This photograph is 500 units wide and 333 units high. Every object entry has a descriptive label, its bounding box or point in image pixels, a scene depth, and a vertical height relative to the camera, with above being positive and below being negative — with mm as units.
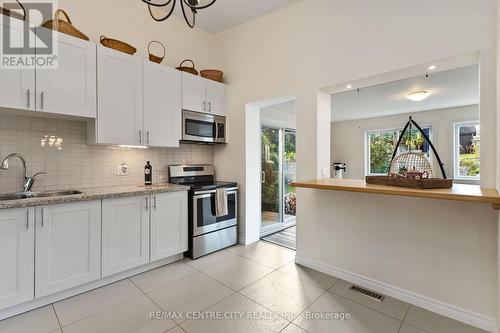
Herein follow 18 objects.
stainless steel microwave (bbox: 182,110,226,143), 3211 +564
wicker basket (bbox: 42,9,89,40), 2137 +1300
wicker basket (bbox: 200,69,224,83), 3516 +1395
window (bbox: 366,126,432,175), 6617 +549
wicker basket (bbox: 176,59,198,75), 3250 +1358
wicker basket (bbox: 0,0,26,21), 1913 +1281
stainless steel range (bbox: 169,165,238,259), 3021 -618
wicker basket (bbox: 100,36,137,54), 2507 +1324
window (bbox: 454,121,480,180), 5430 +379
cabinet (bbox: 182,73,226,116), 3199 +1035
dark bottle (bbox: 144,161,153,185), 3090 -111
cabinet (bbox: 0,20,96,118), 1953 +742
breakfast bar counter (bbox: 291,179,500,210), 1484 -179
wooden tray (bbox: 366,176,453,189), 1849 -130
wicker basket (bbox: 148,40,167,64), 2943 +1361
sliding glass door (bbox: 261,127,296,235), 4555 -197
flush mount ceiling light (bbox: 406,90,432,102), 4209 +1323
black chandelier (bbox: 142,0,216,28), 1696 +1190
